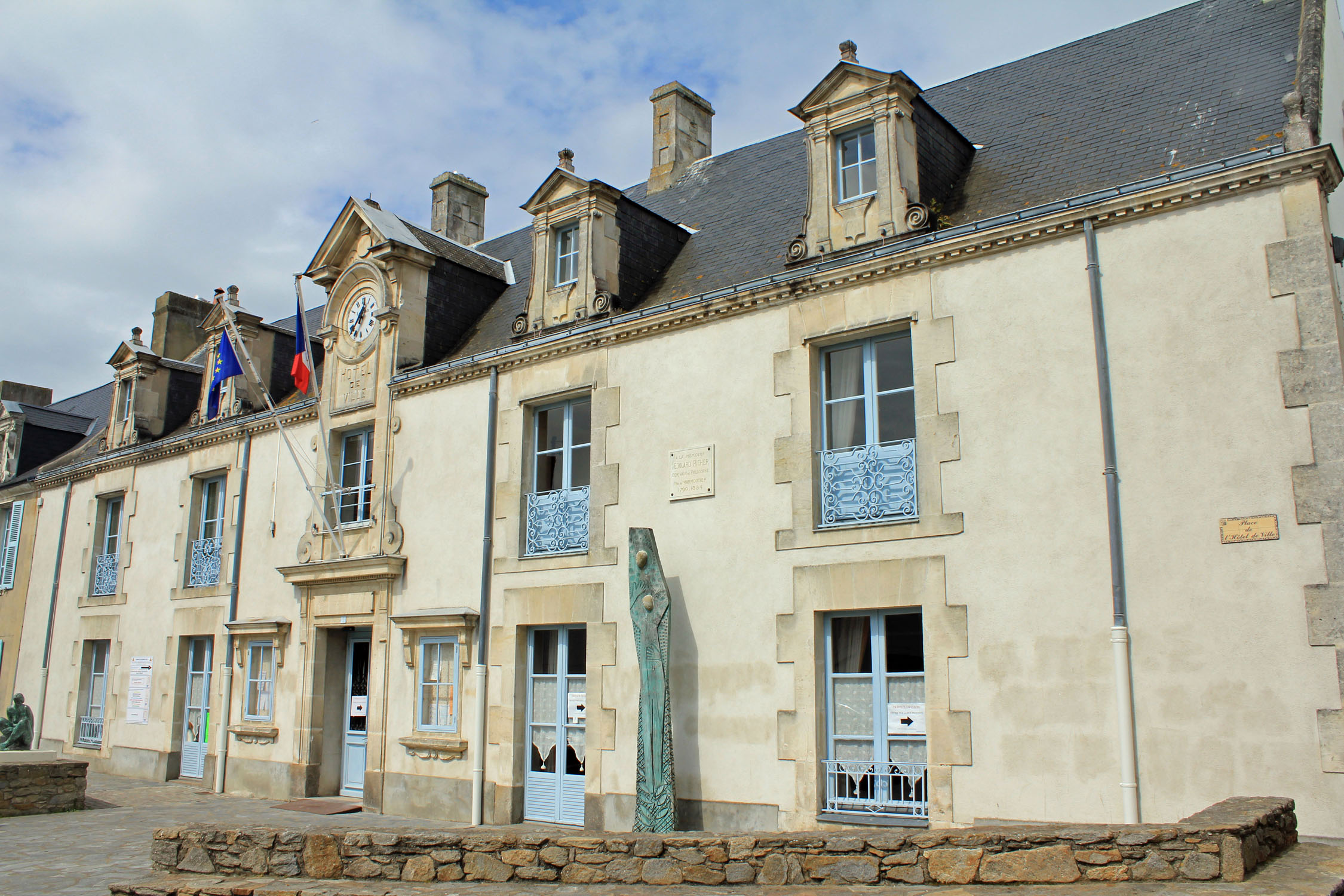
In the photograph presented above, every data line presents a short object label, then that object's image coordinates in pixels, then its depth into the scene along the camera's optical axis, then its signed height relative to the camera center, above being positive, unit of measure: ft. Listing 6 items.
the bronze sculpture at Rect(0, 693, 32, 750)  47.65 -2.30
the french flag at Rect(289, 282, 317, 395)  42.47 +11.98
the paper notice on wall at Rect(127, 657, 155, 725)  51.75 -0.68
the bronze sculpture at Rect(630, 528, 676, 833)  29.76 -0.34
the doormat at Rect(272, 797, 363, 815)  38.63 -4.60
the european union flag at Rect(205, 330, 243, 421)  45.78 +13.05
